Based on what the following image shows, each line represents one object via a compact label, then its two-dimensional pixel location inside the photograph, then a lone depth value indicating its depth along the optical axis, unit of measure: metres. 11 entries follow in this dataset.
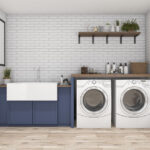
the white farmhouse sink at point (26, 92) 3.71
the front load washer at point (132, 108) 3.71
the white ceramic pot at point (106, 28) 4.40
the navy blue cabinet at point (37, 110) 3.79
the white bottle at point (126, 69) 4.20
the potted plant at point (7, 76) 4.08
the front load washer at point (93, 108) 3.71
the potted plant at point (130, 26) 4.21
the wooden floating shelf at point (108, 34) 4.21
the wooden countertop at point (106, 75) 3.71
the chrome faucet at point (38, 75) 4.43
